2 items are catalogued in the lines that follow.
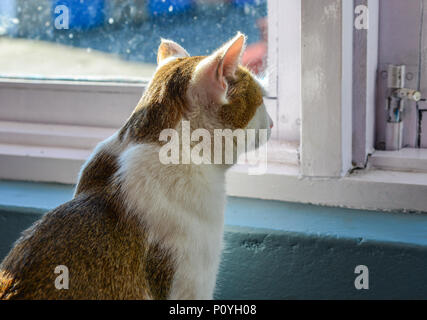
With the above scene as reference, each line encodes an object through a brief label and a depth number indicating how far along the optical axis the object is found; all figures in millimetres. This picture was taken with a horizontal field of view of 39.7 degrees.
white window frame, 992
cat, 713
